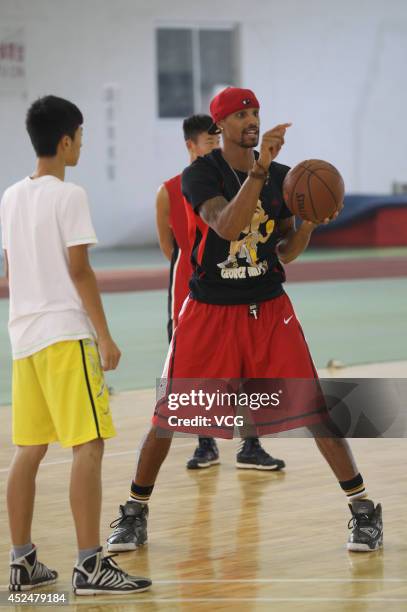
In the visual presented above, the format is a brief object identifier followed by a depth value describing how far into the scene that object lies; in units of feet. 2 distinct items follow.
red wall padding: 119.56
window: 130.71
